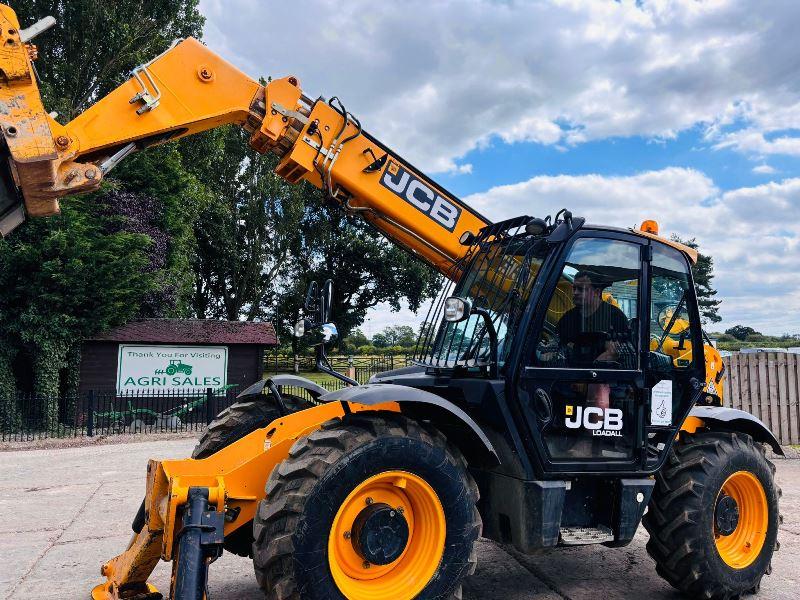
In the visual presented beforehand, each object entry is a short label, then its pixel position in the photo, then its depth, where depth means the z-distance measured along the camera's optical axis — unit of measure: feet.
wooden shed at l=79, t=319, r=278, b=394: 58.29
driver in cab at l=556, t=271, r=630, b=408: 14.26
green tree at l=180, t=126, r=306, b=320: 105.50
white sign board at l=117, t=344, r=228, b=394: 58.90
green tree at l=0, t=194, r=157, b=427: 53.52
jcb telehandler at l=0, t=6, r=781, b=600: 11.64
